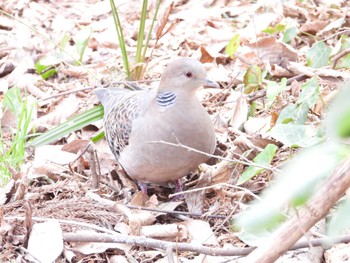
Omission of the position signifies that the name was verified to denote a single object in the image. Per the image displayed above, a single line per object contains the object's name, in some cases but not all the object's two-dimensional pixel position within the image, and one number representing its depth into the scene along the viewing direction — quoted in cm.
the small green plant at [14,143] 673
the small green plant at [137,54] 820
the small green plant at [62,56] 957
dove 600
